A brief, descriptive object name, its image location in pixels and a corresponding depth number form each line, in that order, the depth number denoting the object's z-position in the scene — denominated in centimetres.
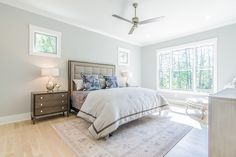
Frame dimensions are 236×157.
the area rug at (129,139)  200
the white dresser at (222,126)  123
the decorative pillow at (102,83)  449
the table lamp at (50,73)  354
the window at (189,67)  488
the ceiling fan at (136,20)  328
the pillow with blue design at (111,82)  445
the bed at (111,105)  239
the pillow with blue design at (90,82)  398
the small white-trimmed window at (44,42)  362
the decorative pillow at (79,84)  411
